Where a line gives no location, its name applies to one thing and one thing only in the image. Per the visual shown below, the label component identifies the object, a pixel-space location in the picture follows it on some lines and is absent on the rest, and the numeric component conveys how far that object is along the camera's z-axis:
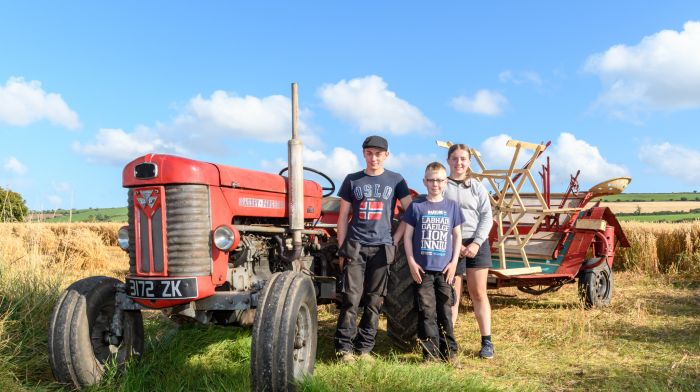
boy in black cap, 4.39
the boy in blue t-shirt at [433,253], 4.36
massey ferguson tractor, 3.54
